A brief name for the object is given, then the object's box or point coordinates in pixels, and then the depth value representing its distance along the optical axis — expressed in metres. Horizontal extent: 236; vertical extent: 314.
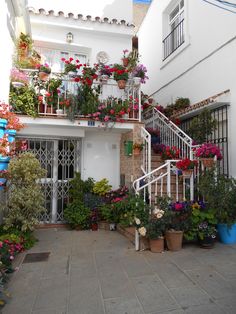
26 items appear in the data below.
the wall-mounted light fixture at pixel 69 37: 8.62
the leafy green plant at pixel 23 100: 6.50
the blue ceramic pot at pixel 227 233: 5.39
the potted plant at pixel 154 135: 8.50
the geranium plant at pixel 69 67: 7.17
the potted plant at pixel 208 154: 5.70
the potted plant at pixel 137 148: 7.02
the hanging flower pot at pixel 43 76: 6.70
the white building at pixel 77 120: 7.37
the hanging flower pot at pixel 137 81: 7.32
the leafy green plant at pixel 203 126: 6.51
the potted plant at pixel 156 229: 4.90
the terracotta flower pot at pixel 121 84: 7.20
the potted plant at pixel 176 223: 5.02
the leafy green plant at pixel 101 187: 7.50
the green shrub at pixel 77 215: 6.95
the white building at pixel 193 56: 6.52
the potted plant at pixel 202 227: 5.12
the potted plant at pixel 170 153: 7.27
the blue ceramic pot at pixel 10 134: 5.44
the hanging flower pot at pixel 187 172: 5.71
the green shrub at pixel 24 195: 5.48
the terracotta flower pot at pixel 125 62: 7.64
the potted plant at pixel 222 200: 5.28
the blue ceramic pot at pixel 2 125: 4.91
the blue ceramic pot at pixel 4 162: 5.15
